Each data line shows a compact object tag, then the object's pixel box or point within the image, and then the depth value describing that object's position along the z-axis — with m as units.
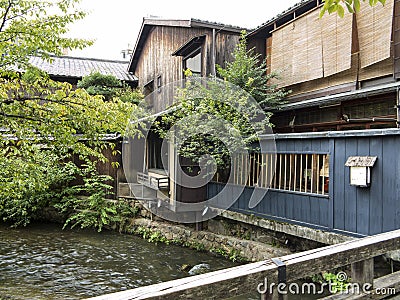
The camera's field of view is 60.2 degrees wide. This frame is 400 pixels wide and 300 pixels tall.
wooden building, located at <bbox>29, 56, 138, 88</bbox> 18.22
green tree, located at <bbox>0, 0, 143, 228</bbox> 5.11
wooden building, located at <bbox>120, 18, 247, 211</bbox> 9.70
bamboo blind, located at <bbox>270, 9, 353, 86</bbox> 8.10
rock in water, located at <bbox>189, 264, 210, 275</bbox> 7.30
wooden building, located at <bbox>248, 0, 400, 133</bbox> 7.27
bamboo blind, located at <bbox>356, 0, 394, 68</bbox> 7.11
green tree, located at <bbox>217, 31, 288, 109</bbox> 8.97
